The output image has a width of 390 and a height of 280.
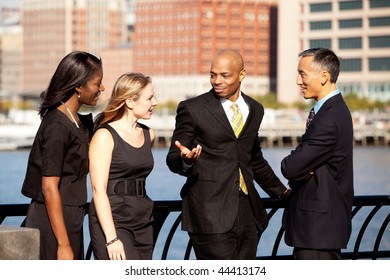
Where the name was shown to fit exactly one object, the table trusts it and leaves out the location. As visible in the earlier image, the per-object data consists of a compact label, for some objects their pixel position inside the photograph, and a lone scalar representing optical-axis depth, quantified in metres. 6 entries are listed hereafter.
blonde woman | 8.60
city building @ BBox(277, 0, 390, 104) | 197.80
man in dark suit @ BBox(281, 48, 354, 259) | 8.96
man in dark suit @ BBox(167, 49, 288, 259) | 9.14
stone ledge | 7.35
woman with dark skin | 8.46
